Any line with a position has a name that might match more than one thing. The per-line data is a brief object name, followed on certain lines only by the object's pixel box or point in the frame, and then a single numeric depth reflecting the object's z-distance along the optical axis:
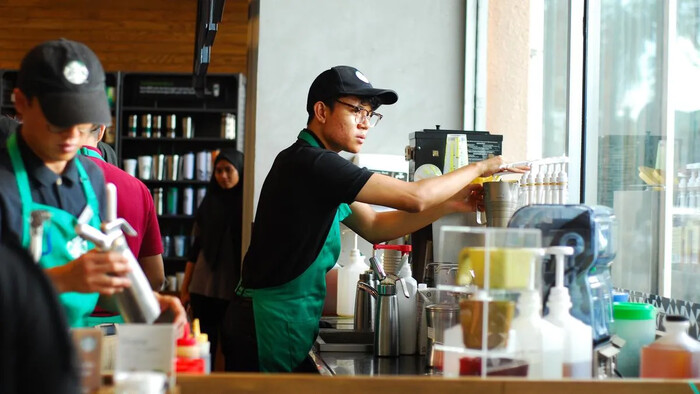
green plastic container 2.33
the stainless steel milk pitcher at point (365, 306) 3.43
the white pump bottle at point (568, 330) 1.95
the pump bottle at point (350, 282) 4.16
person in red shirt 2.97
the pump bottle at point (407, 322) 3.02
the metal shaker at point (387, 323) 2.97
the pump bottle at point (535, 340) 1.89
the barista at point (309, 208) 2.99
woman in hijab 6.11
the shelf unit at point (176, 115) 9.30
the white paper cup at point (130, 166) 9.26
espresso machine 3.77
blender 2.12
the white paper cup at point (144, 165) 9.26
